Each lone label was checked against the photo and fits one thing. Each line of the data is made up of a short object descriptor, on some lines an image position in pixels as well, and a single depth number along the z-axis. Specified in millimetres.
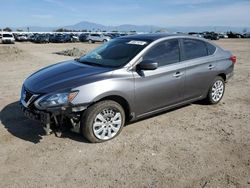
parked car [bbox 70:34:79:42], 35233
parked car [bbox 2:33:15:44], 28478
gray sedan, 3195
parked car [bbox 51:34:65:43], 33713
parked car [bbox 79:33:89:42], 35027
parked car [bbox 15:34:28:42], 36198
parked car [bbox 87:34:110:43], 33897
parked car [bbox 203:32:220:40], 42421
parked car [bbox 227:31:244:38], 50659
